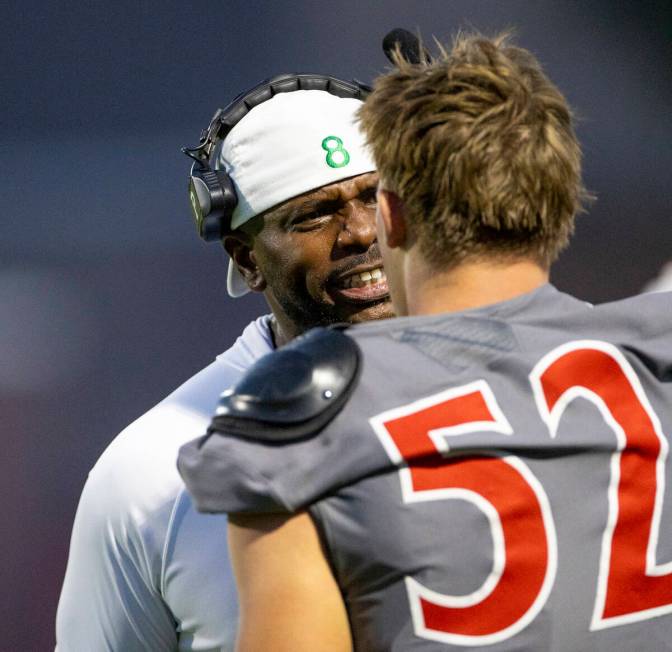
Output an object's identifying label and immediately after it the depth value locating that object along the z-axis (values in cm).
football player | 1054
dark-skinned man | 1107
